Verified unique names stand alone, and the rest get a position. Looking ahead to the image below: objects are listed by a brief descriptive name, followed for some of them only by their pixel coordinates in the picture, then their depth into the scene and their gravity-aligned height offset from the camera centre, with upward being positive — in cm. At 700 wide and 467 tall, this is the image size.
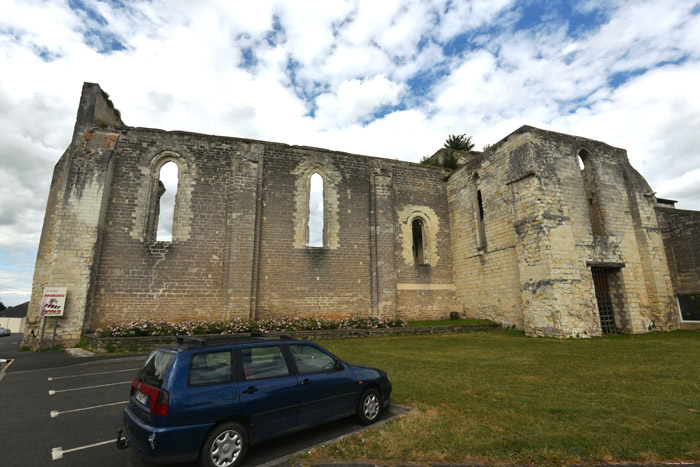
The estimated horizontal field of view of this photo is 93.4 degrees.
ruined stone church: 1290 +278
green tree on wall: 2875 +1365
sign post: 1184 +26
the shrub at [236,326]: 1213 -74
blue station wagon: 311 -95
